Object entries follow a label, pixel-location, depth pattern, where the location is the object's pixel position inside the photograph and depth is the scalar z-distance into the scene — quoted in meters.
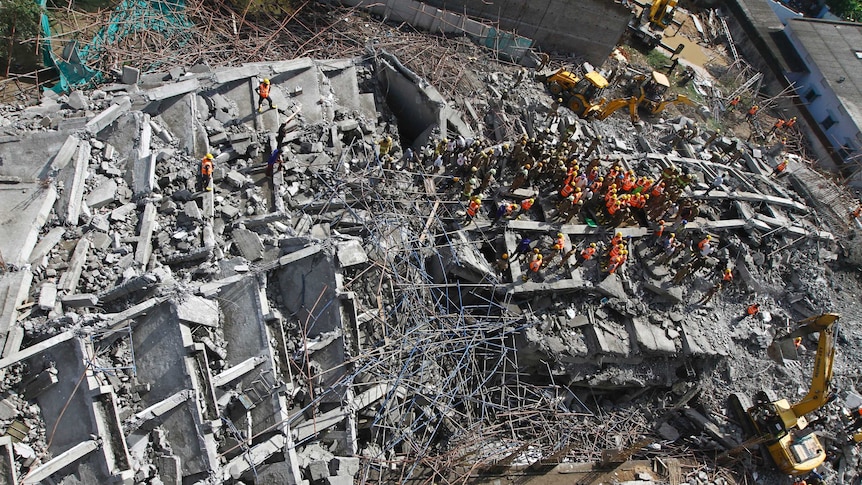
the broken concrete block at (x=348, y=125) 13.84
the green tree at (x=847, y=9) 28.95
